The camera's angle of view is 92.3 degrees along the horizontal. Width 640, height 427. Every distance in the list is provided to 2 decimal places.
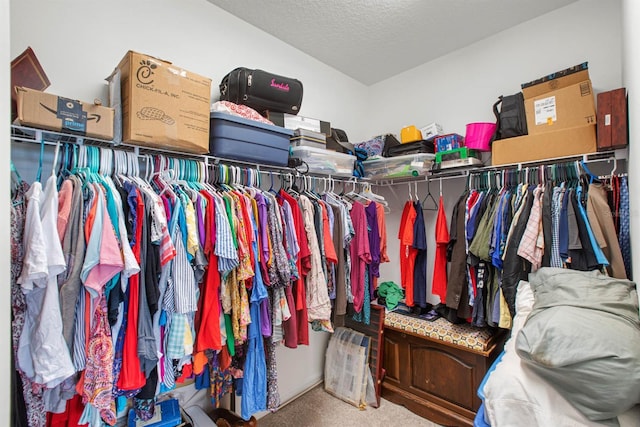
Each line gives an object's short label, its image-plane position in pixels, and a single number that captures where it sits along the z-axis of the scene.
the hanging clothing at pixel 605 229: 1.58
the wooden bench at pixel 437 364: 2.12
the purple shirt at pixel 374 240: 2.41
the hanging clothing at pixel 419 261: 2.61
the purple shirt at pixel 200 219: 1.48
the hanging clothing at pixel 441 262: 2.47
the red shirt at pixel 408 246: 2.64
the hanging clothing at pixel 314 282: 1.94
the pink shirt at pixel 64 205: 1.15
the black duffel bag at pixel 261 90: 1.93
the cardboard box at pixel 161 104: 1.38
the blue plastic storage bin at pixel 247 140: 1.70
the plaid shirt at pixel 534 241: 1.82
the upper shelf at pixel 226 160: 1.28
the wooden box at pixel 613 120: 1.57
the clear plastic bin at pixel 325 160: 2.14
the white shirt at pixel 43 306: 1.05
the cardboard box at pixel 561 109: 1.79
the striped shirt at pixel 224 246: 1.46
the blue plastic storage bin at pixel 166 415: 1.60
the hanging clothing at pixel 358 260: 2.30
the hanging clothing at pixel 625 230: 1.61
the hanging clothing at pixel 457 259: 2.23
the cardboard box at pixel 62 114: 1.14
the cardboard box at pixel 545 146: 1.78
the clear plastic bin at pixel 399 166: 2.46
